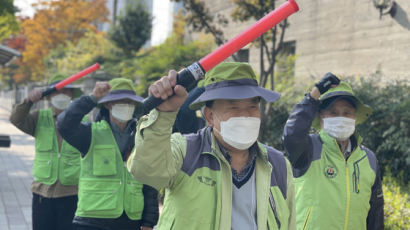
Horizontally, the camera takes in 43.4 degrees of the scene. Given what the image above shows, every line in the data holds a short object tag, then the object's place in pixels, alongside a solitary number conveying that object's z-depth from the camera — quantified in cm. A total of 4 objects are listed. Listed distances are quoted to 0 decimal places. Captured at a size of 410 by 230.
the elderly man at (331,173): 353
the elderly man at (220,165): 220
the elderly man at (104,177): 405
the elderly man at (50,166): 497
